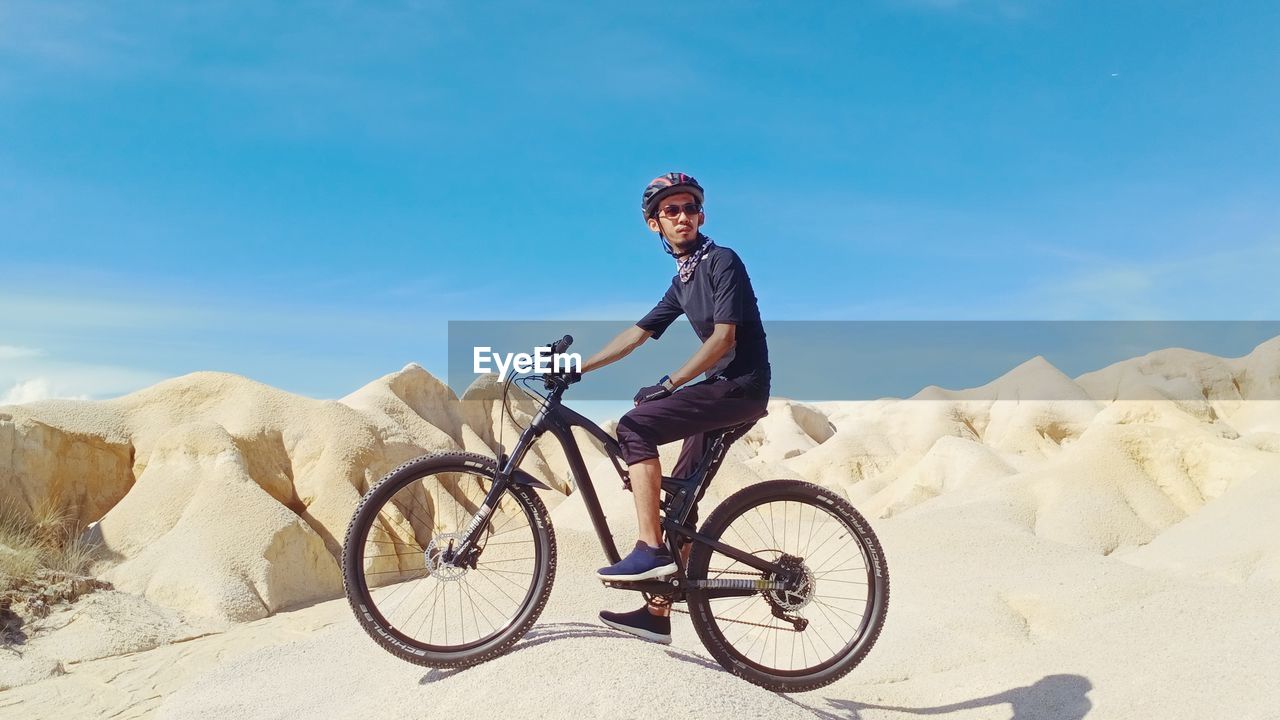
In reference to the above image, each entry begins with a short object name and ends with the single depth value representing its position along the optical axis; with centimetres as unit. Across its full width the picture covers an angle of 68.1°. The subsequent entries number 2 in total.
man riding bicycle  406
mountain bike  410
